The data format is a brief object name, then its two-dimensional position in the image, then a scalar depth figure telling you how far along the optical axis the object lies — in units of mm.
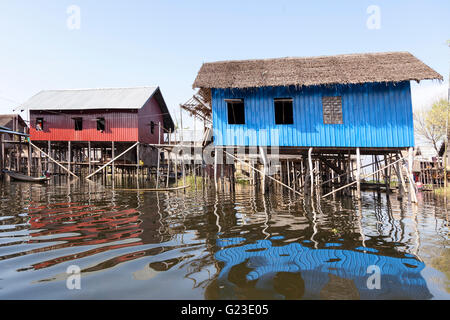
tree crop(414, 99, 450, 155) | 23547
